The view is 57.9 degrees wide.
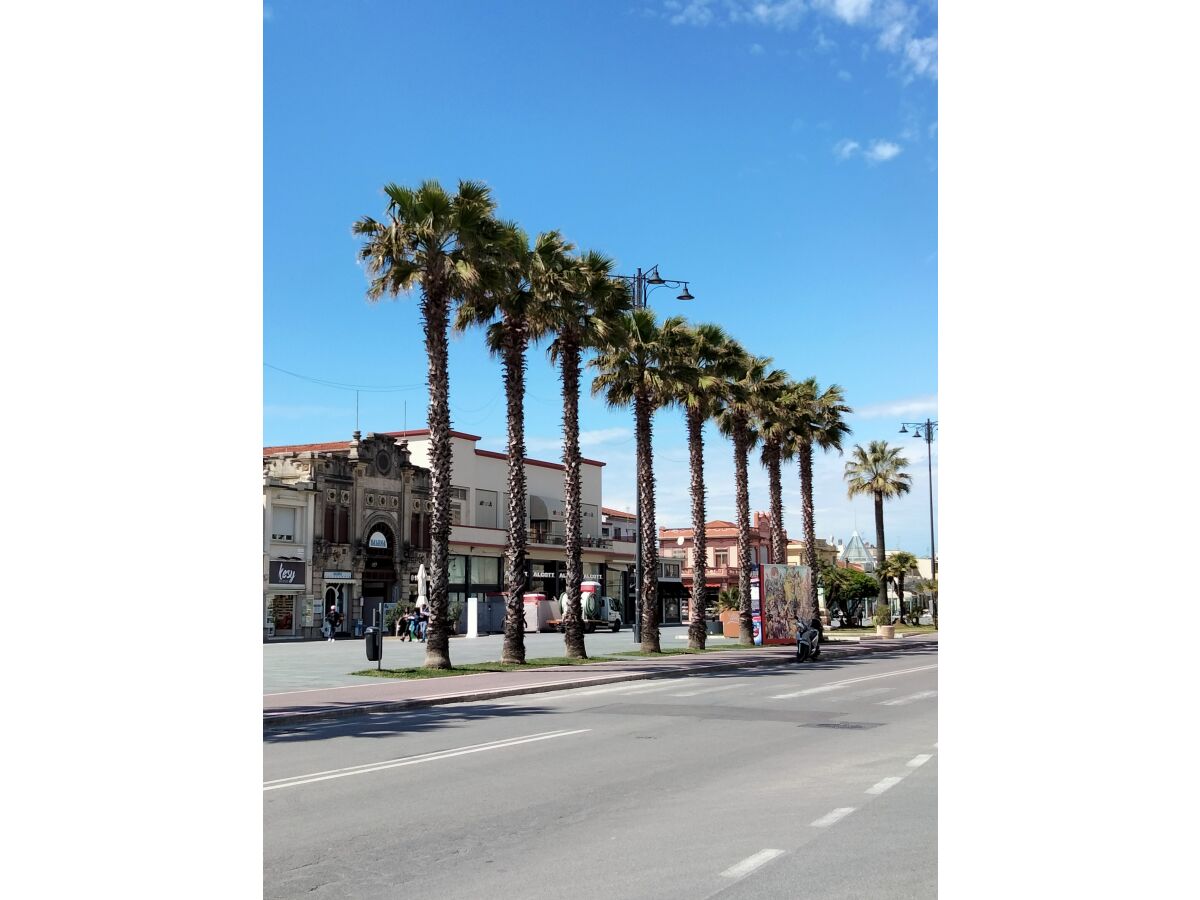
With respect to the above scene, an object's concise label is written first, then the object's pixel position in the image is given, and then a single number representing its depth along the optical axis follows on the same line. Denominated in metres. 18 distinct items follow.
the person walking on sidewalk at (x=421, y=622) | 42.07
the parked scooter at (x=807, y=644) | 31.62
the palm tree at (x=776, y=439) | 42.59
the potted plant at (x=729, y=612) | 49.53
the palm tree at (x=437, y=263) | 23.73
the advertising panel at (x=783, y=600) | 39.50
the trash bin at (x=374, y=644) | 24.02
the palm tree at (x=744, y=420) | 37.59
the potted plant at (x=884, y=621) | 47.16
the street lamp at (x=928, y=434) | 64.38
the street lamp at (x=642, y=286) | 32.84
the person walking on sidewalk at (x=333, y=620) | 51.28
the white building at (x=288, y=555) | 51.94
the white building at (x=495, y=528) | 65.50
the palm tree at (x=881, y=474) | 65.31
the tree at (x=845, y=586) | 64.50
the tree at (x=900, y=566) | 67.56
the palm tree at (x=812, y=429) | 45.31
